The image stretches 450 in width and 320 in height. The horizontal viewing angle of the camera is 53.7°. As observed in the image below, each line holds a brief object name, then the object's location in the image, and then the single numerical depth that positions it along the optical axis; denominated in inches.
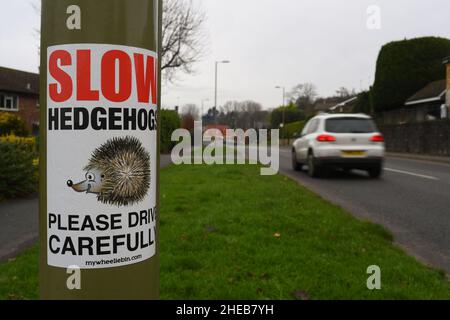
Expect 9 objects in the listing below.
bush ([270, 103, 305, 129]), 3442.4
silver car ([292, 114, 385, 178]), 483.5
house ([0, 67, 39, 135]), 1700.3
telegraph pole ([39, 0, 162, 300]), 59.3
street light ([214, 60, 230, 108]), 1760.6
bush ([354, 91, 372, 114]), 1870.1
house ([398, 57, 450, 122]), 1359.5
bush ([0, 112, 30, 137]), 1159.0
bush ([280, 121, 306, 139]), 2576.3
